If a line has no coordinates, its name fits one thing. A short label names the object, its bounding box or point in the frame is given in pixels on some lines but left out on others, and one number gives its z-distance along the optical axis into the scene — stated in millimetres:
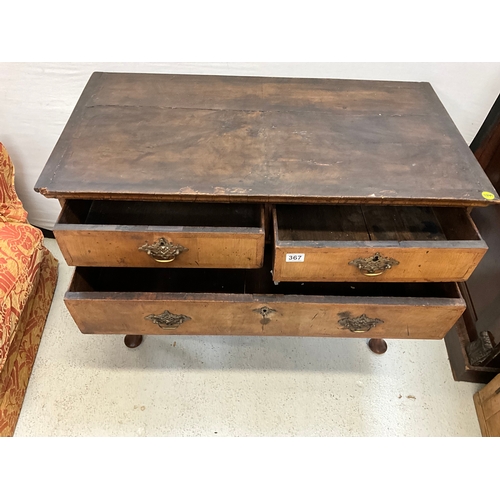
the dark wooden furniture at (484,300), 1141
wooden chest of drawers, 782
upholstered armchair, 1031
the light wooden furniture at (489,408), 1118
